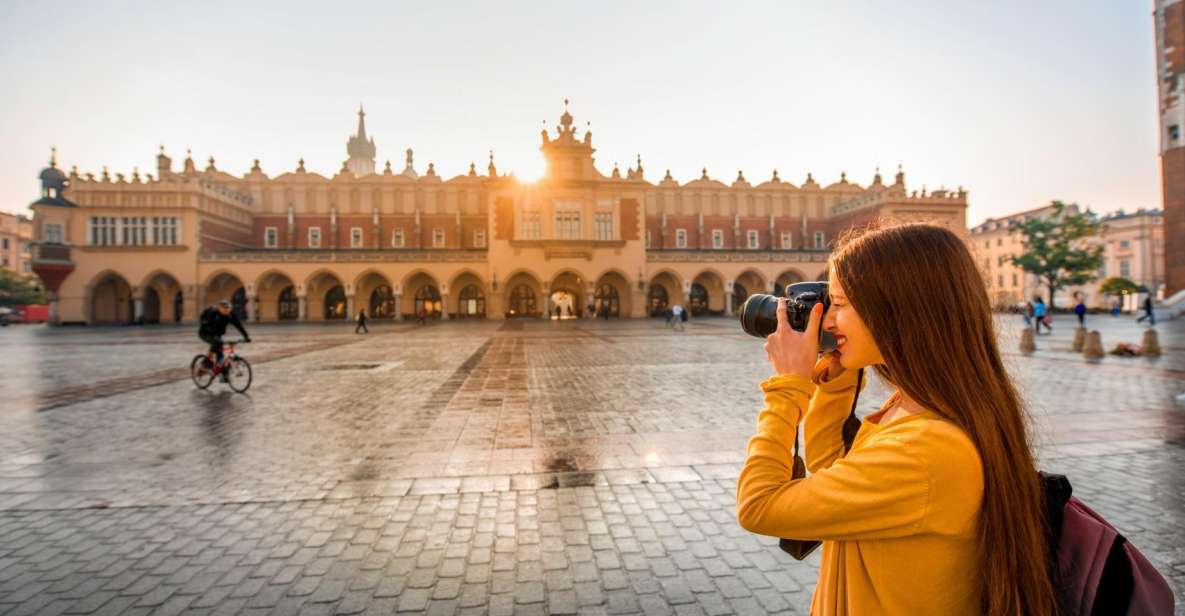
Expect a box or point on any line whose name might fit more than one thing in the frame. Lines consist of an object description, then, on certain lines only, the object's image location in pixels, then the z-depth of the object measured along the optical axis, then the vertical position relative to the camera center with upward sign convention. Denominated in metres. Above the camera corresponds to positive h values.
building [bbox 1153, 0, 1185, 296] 26.89 +8.54
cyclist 9.42 -0.26
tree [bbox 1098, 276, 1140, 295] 44.24 +1.31
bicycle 9.34 -0.99
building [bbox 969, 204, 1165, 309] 54.06 +4.53
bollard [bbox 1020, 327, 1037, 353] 14.37 -0.98
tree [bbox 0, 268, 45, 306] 51.97 +2.26
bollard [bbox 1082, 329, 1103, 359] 12.81 -1.03
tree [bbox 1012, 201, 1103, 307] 42.53 +3.97
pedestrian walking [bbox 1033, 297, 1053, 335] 19.73 -0.23
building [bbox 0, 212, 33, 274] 66.69 +8.62
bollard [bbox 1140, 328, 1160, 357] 13.19 -1.02
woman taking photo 1.13 -0.32
